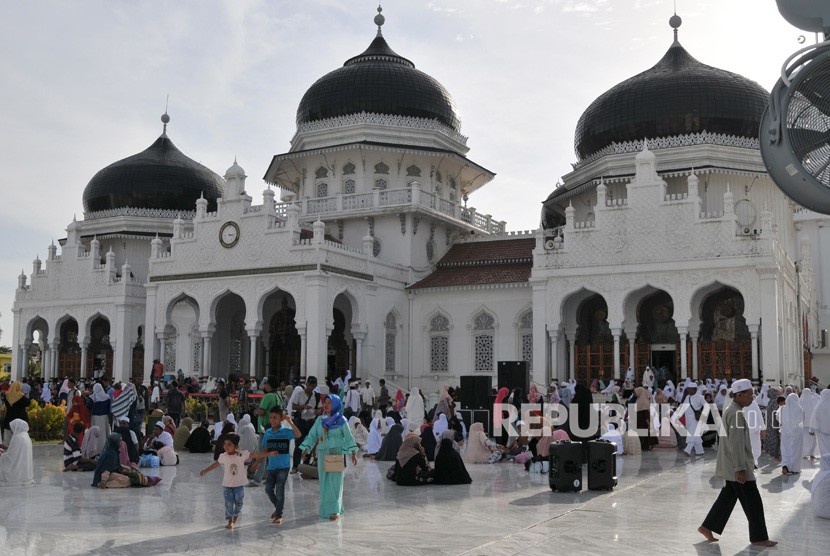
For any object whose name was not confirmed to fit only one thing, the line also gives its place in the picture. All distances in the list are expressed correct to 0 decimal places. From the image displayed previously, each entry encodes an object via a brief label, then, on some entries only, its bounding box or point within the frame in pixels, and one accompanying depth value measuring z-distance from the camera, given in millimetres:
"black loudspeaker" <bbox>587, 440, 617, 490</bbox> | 12242
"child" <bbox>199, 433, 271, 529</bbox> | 9438
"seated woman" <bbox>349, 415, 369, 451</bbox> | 20391
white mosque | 28031
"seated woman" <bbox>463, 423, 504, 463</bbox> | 16516
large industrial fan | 5586
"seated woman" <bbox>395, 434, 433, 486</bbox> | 13148
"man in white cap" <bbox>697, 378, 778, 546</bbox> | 8320
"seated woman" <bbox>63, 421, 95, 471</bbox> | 15180
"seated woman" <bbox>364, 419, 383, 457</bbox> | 18250
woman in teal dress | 10078
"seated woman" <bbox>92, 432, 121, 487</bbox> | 12938
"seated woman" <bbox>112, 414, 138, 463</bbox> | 14023
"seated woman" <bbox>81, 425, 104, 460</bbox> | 15352
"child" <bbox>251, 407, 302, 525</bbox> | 9719
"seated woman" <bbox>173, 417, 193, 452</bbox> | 19078
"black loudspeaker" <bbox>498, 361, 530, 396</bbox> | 21672
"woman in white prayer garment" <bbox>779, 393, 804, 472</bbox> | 14172
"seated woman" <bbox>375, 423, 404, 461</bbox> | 17375
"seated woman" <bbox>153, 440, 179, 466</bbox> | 16047
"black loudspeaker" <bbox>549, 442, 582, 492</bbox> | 12180
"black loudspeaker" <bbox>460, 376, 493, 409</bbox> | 20672
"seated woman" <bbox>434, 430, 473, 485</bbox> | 13164
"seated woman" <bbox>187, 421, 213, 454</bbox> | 18938
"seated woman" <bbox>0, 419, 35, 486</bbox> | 13164
